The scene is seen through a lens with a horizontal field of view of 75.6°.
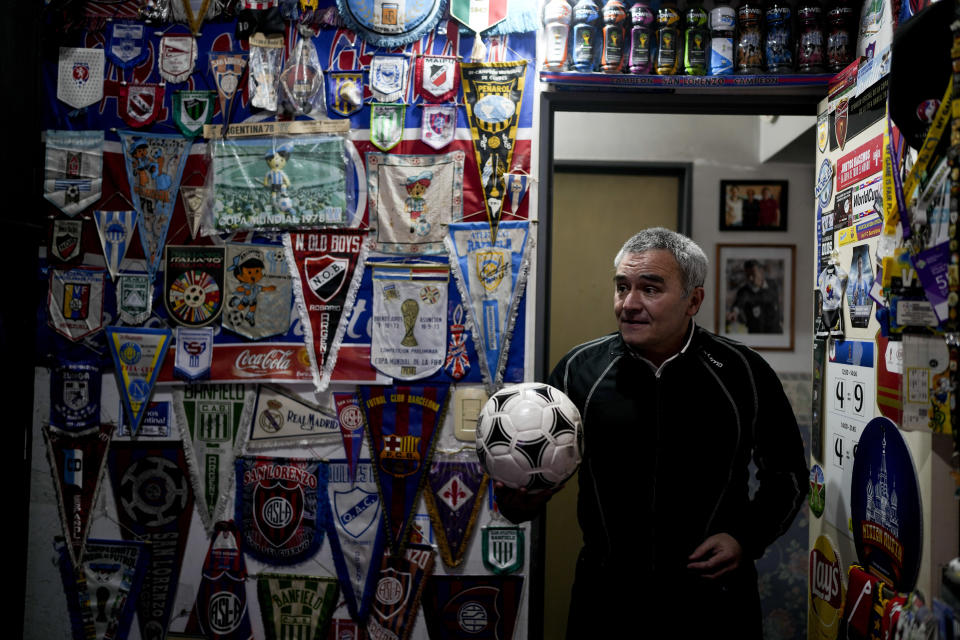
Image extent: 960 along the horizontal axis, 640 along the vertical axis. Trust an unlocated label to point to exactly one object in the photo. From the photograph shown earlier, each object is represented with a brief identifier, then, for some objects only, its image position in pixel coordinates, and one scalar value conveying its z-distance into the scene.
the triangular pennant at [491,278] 2.29
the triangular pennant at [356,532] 2.30
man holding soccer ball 1.68
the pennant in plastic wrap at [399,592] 2.27
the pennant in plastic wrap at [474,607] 2.26
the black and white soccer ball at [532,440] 1.61
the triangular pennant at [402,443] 2.30
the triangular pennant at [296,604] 2.30
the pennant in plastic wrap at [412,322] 2.32
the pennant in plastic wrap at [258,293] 2.35
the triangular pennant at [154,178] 2.39
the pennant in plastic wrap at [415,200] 2.32
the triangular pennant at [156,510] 2.34
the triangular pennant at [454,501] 2.28
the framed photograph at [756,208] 3.28
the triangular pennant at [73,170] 2.40
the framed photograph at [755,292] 3.26
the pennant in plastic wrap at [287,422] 2.34
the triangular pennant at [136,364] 2.37
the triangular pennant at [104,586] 2.34
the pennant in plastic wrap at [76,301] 2.39
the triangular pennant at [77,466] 2.38
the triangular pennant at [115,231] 2.39
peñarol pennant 2.30
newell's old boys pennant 2.34
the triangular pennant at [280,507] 2.32
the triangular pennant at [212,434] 2.34
